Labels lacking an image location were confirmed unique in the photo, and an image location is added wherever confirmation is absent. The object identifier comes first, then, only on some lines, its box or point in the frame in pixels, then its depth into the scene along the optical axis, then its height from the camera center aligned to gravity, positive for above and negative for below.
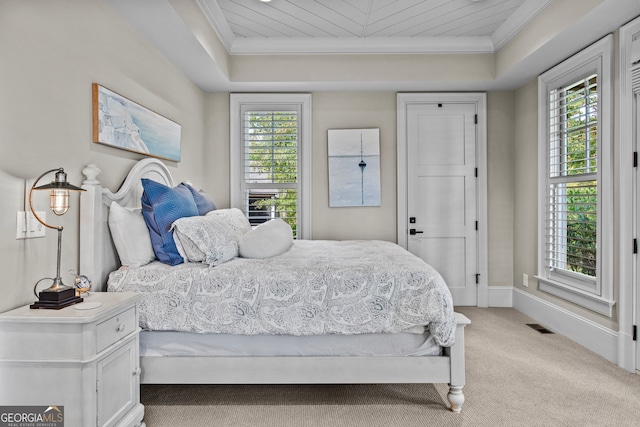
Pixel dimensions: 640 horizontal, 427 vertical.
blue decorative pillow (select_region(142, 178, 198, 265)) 2.26 -0.01
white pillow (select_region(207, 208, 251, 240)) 2.86 -0.05
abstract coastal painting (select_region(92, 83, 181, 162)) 2.19 +0.61
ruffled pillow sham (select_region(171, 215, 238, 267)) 2.19 -0.17
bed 2.00 -0.62
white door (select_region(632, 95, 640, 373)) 2.49 -0.11
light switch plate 1.65 -0.06
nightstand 1.46 -0.60
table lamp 1.55 -0.13
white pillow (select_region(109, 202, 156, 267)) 2.14 -0.14
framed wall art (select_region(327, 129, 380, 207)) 4.12 +0.52
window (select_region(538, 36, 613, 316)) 2.76 +0.28
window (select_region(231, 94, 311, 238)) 4.12 +0.65
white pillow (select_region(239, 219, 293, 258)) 2.45 -0.20
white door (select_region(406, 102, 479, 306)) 4.14 +0.36
